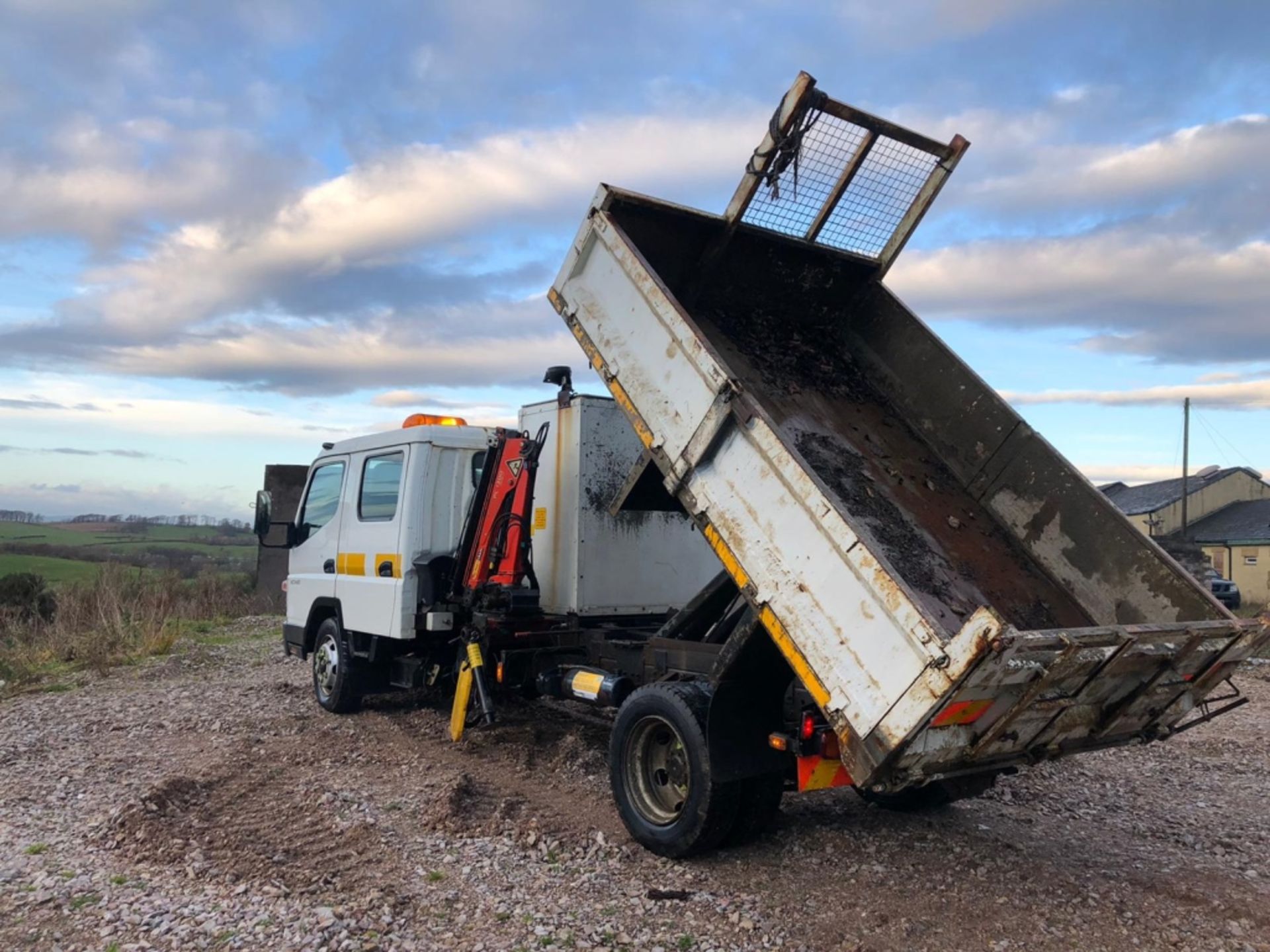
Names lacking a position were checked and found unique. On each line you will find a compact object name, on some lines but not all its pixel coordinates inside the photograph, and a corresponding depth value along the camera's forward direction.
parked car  24.78
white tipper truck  3.91
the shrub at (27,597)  18.09
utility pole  36.50
